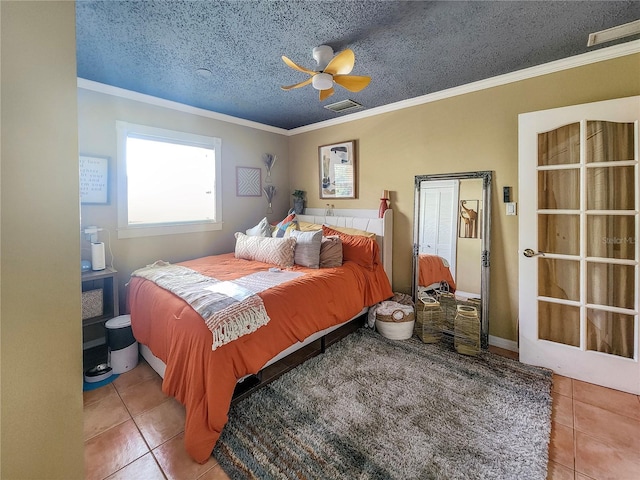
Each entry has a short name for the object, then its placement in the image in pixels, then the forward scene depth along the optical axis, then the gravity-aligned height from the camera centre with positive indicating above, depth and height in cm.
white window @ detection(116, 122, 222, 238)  295 +65
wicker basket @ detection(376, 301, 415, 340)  288 -86
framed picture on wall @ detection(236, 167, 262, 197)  391 +78
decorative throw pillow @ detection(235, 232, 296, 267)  295 -13
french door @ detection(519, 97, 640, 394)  209 -6
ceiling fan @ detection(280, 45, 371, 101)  200 +120
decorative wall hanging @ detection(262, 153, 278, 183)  419 +112
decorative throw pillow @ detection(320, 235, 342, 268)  292 -18
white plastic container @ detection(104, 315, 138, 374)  238 -89
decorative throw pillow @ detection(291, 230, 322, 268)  289 -13
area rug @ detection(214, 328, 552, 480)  150 -116
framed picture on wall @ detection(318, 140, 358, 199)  376 +90
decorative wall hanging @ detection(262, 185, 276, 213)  423 +66
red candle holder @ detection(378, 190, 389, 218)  340 +38
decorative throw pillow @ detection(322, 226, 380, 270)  304 -16
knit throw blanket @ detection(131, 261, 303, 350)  171 -40
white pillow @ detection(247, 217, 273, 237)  354 +9
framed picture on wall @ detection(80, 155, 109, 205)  265 +56
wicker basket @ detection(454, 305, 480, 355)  260 -89
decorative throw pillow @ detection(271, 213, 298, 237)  341 +11
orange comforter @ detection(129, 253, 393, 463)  160 -65
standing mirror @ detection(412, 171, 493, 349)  279 -2
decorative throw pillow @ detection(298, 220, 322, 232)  355 +13
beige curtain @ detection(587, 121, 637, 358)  210 -3
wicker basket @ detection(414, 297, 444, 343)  283 -86
